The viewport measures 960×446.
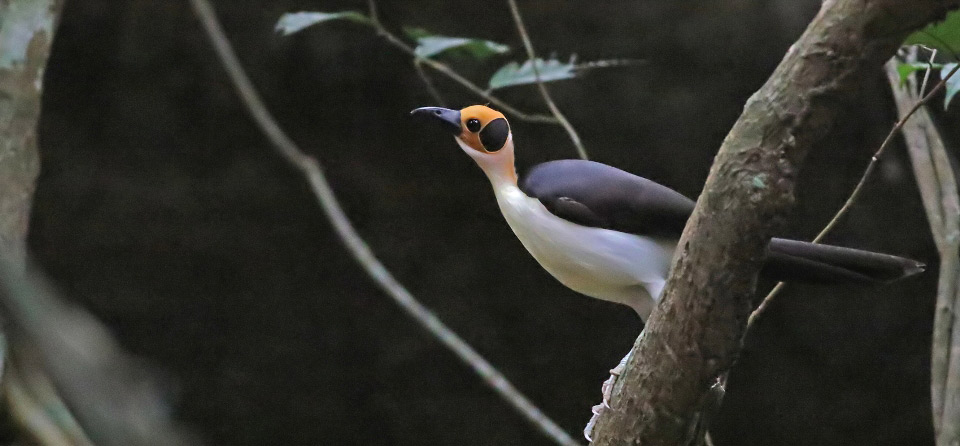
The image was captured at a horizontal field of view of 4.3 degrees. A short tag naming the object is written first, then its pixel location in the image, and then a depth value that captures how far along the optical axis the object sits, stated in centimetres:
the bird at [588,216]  917
